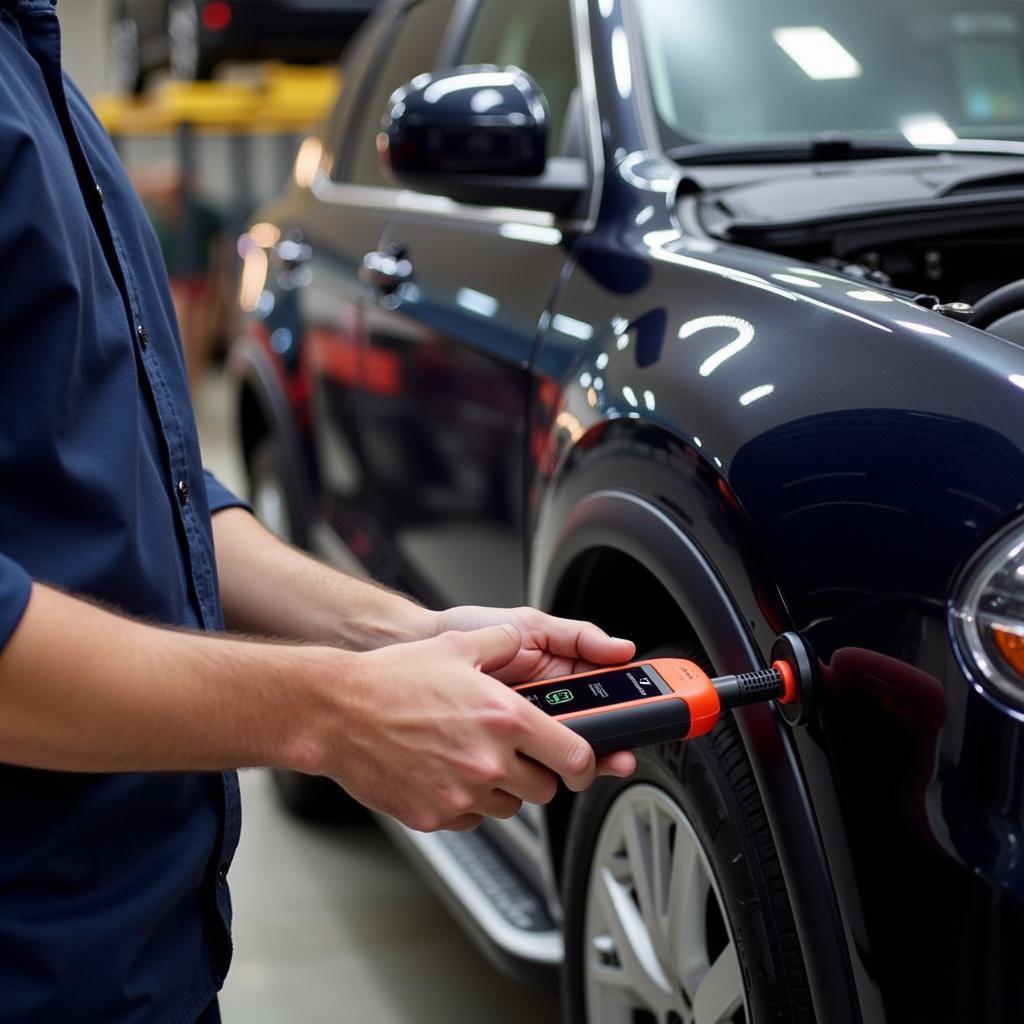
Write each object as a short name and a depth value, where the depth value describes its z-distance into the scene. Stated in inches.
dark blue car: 40.0
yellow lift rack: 291.4
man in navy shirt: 34.9
